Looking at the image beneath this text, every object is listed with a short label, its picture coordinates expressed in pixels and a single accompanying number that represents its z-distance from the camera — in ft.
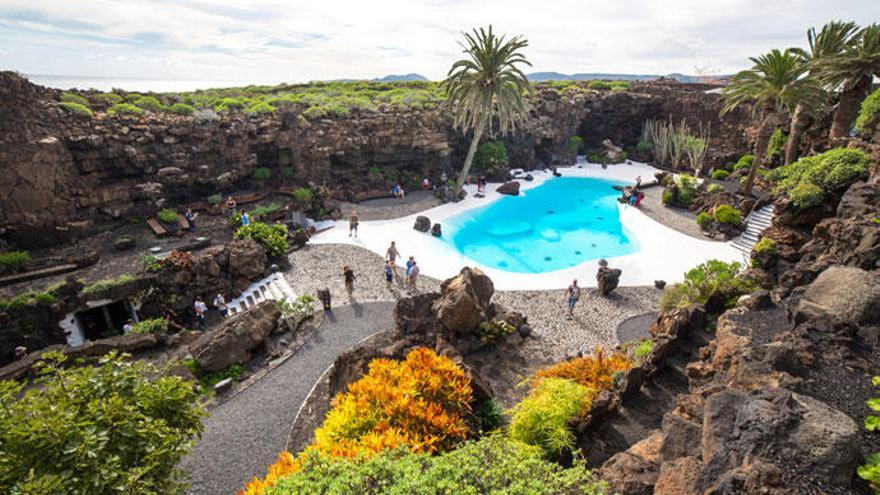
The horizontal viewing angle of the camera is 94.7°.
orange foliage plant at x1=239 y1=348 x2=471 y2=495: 25.38
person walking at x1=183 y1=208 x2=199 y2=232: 82.97
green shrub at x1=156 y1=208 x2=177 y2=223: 83.97
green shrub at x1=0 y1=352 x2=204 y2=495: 17.66
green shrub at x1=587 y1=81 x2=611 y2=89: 195.72
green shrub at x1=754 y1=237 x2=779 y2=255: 56.08
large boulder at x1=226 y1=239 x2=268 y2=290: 70.59
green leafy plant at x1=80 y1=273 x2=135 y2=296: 61.47
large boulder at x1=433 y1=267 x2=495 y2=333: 51.47
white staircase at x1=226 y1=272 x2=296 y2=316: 67.51
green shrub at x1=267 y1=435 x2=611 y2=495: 18.62
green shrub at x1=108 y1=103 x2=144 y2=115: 89.15
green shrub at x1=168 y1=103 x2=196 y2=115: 100.78
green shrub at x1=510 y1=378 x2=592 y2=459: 31.22
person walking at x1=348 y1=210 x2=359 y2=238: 87.45
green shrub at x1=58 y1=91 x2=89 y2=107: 84.90
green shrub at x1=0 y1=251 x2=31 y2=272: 64.54
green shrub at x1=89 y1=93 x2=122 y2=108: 94.63
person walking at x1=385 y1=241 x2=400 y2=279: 71.96
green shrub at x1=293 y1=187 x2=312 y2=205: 95.97
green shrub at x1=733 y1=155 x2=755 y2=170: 120.06
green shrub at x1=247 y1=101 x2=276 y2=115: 106.80
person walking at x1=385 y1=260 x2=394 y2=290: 68.90
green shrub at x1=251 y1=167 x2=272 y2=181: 103.91
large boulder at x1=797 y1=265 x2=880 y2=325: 29.12
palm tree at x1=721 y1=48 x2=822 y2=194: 83.71
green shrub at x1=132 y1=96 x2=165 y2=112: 101.45
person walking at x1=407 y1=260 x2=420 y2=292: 68.18
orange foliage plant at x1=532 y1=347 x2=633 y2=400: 41.47
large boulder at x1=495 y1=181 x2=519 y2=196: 125.49
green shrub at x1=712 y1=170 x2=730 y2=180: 122.11
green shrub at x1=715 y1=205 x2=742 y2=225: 86.99
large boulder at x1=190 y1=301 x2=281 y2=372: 49.29
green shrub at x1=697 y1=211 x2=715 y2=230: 91.16
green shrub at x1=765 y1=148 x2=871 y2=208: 51.45
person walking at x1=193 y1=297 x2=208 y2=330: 63.10
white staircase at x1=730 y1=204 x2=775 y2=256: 83.61
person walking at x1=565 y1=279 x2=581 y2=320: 61.67
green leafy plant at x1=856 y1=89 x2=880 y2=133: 58.23
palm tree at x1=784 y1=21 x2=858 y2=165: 86.72
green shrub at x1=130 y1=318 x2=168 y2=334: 58.44
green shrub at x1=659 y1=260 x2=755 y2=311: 48.65
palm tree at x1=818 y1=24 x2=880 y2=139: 73.82
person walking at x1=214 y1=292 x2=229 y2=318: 65.31
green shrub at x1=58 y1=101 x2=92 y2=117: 80.23
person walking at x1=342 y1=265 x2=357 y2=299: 64.44
